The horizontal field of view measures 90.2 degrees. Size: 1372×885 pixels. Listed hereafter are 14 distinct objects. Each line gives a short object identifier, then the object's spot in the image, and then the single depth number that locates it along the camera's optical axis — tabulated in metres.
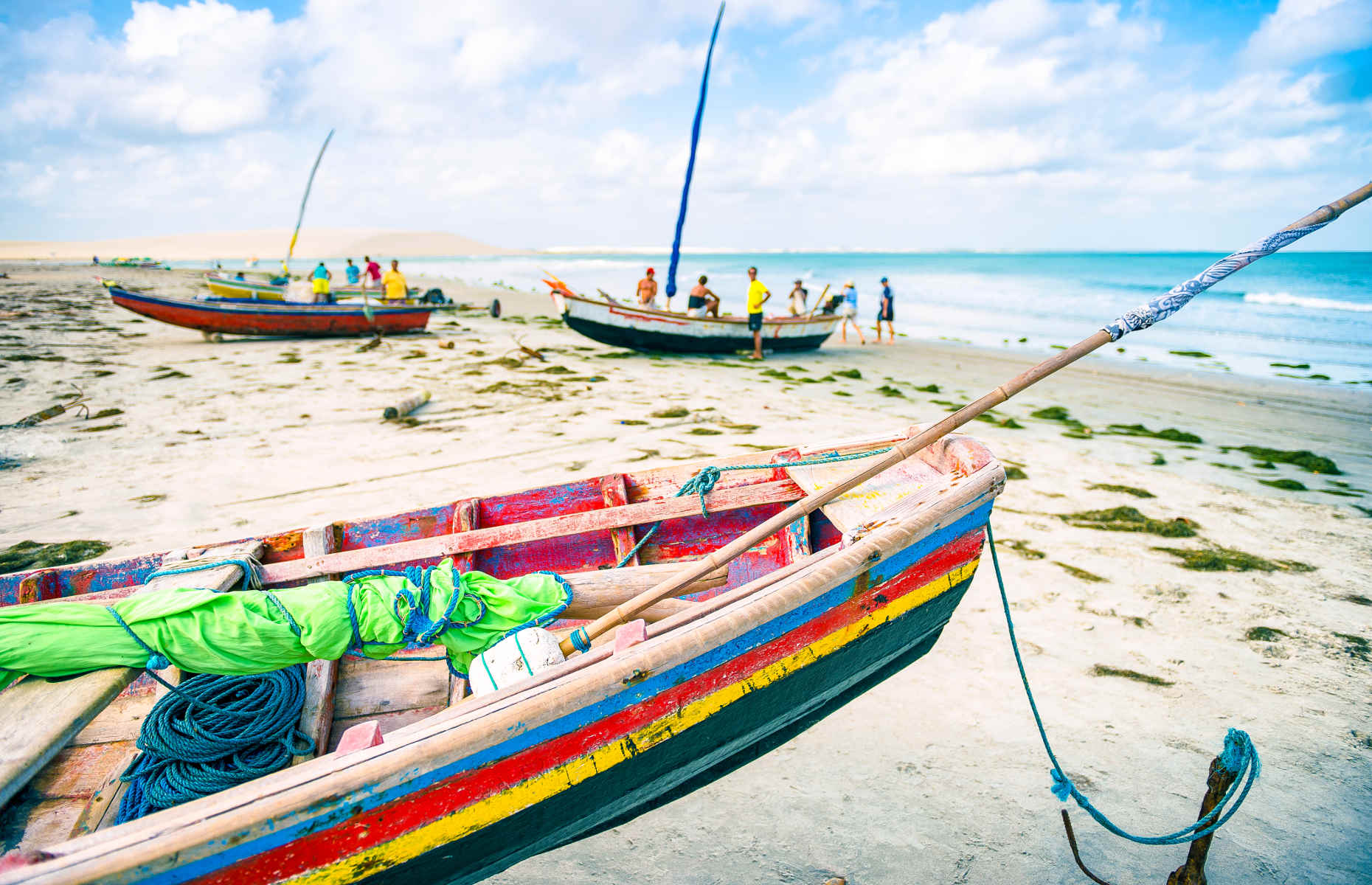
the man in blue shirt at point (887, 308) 18.91
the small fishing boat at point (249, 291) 18.67
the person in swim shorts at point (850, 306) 17.53
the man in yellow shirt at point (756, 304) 14.41
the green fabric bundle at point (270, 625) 2.30
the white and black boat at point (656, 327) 13.90
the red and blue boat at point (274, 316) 14.86
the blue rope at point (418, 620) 2.64
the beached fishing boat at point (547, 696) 1.76
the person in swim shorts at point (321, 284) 17.22
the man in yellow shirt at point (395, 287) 17.59
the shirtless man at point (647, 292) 14.95
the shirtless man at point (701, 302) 14.95
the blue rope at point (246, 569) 3.06
